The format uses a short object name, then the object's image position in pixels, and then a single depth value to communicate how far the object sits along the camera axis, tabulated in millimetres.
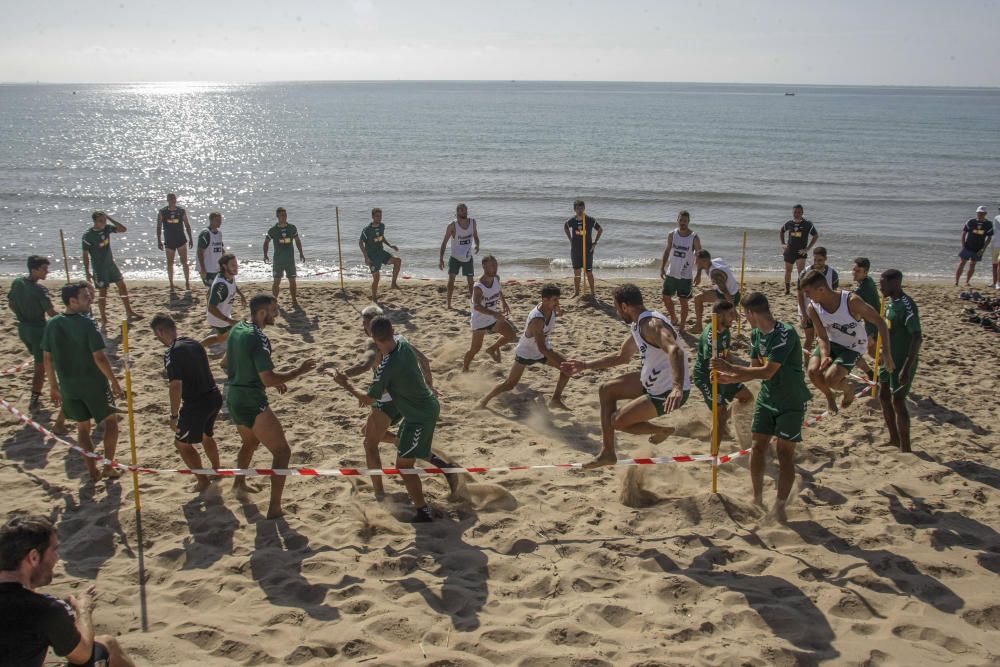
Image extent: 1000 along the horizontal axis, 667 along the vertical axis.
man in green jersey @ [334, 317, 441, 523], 6094
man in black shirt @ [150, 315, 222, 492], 6617
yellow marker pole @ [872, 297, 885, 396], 7961
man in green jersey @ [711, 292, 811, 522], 6023
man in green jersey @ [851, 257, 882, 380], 8781
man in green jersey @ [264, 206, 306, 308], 13617
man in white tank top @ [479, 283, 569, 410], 8398
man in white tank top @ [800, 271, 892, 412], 7449
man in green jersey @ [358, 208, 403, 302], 14344
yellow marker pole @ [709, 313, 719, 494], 6156
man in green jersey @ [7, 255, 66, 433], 8250
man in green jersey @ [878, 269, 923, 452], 7363
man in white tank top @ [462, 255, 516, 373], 9784
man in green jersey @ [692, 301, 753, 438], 7176
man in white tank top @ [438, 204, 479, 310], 13648
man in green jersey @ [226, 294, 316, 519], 6164
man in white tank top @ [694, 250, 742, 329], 9766
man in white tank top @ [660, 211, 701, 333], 12258
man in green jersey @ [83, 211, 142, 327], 12188
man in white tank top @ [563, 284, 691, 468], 6246
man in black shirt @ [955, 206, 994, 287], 16578
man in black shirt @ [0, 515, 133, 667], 3086
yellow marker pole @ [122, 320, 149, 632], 5462
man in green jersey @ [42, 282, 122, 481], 6758
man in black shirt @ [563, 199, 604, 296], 14016
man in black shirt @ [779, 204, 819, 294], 15141
